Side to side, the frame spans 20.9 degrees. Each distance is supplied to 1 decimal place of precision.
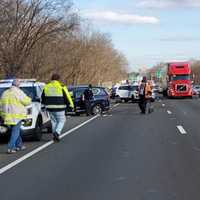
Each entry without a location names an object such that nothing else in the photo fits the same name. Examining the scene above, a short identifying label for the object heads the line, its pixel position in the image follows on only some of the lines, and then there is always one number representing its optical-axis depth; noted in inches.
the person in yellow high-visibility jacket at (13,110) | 489.4
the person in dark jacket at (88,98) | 1091.9
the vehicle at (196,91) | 2845.5
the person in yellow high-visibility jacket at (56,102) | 564.4
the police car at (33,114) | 573.0
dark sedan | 1116.5
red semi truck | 2069.4
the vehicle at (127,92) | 1886.1
